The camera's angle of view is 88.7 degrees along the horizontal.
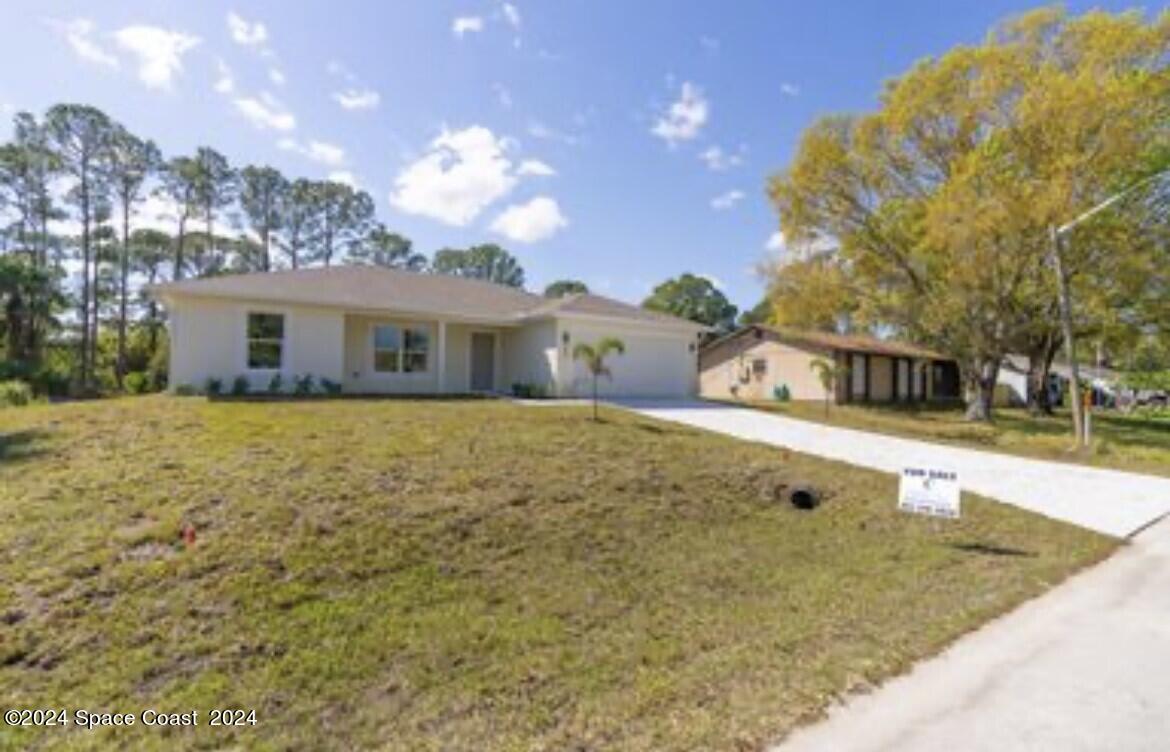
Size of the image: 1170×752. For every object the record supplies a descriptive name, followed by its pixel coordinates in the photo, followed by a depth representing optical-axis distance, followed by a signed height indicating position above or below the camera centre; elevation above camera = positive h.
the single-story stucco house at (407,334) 14.52 +1.30
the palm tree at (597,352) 12.59 +0.66
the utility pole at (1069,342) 14.12 +1.27
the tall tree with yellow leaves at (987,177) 18.27 +7.57
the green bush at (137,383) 19.83 -0.35
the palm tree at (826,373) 19.86 +0.53
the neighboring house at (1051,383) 37.81 +0.72
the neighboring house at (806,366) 28.11 +1.15
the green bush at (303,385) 15.18 -0.23
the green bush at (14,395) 16.03 -0.70
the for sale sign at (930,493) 7.13 -1.24
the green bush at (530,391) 18.05 -0.29
